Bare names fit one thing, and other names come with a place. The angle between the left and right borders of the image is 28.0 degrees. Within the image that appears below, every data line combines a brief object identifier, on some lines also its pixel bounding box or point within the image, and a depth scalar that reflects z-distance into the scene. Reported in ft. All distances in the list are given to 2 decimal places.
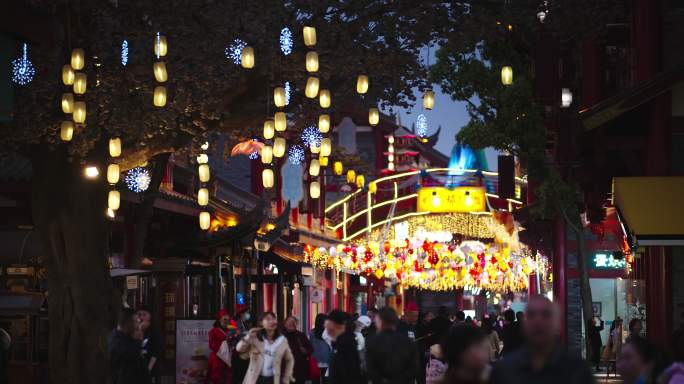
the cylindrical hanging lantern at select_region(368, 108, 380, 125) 79.05
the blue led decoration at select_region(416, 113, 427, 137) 173.86
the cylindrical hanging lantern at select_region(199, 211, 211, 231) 106.93
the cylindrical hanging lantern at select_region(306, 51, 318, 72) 69.26
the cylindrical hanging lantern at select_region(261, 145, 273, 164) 81.82
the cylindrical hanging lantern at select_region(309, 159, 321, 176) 103.19
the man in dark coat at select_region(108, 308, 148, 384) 57.77
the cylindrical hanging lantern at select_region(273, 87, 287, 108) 71.10
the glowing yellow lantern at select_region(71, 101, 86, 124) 69.00
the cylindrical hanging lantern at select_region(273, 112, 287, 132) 73.61
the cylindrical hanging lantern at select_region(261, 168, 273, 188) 94.07
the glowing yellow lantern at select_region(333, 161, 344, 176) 119.85
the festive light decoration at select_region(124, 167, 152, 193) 95.25
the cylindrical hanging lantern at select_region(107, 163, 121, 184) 74.64
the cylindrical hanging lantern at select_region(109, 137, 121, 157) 72.54
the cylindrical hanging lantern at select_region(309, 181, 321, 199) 108.55
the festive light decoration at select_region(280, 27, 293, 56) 70.08
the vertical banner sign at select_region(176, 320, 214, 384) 78.54
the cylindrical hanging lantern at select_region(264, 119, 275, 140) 74.49
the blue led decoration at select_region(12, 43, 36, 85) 71.51
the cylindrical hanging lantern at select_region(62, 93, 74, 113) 68.49
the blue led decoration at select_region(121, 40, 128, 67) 71.87
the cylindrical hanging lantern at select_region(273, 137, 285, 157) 79.41
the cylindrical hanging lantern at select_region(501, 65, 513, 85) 87.71
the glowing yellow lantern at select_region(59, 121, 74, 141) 69.26
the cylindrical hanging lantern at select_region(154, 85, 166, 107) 69.21
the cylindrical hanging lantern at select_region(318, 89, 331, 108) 72.74
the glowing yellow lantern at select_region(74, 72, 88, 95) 68.74
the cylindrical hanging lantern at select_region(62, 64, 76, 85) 68.54
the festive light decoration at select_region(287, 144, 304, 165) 100.53
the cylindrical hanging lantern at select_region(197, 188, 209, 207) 101.14
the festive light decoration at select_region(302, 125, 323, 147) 80.74
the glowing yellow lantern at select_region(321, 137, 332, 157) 82.12
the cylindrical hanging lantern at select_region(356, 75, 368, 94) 71.41
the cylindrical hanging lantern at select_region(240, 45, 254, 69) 67.82
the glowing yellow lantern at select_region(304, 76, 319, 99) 70.33
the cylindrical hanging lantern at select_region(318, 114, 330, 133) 76.33
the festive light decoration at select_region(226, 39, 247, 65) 69.36
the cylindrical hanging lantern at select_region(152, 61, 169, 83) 68.36
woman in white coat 60.13
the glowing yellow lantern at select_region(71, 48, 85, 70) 68.08
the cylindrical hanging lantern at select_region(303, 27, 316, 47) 69.10
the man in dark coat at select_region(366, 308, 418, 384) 48.85
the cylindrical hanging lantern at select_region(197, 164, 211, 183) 94.12
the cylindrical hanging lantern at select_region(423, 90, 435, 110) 77.00
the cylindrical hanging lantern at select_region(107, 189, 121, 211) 85.66
